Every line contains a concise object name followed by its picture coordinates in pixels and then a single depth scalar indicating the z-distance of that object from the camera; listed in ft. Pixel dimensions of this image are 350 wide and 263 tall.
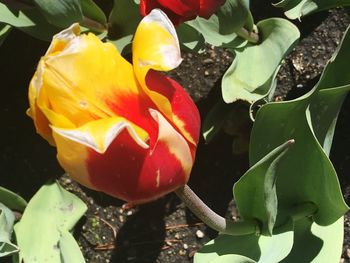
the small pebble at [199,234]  1.85
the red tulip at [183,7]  1.22
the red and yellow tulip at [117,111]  1.00
